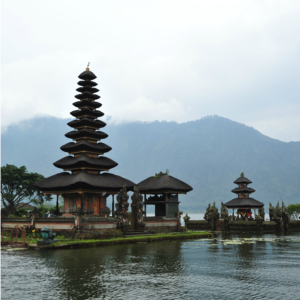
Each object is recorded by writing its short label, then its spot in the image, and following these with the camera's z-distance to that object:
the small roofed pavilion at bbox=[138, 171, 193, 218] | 51.28
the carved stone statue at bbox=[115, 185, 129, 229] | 40.19
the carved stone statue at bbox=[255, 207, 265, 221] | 64.61
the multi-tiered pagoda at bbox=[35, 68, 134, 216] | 45.03
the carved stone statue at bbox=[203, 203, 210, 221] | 61.25
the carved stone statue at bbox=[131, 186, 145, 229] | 42.72
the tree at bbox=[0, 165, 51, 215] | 63.50
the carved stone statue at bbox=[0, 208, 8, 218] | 47.08
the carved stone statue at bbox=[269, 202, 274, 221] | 63.82
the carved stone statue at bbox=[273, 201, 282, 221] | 62.74
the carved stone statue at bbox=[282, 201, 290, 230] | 63.41
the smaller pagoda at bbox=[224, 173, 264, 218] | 70.81
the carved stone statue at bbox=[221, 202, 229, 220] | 62.41
